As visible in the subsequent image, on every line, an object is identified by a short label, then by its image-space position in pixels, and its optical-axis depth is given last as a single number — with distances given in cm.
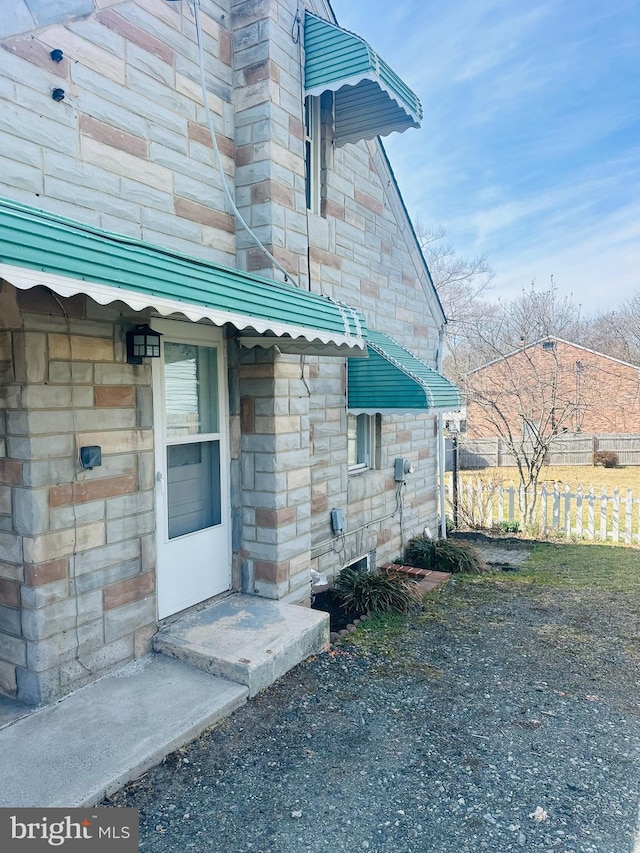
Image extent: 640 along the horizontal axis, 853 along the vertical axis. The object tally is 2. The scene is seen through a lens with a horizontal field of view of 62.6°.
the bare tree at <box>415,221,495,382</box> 2509
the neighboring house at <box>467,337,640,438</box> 1537
